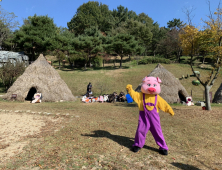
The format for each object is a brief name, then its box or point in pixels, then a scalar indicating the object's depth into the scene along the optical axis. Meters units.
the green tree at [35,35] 30.91
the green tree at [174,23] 52.07
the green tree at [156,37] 45.25
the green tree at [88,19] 50.00
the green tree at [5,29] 34.87
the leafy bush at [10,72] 18.12
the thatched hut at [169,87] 13.44
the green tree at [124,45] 29.22
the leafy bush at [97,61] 35.66
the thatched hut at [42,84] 13.49
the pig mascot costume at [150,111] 4.50
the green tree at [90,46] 30.42
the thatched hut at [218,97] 13.63
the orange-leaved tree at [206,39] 9.85
